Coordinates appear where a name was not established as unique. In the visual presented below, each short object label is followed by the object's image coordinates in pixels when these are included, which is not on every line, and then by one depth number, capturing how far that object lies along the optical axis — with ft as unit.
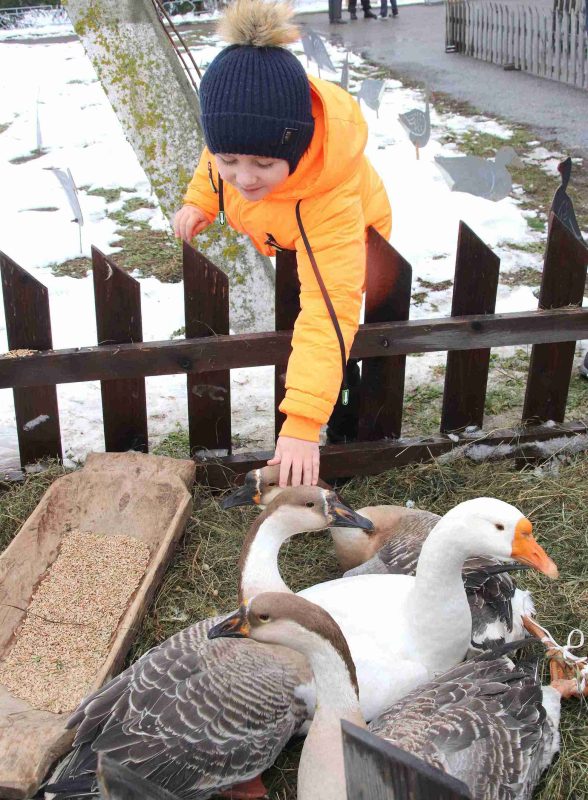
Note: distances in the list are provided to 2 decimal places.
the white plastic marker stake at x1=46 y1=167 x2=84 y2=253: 15.72
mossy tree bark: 15.11
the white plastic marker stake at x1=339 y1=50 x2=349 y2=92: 25.03
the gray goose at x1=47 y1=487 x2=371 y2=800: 7.58
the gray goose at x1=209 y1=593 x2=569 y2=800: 6.82
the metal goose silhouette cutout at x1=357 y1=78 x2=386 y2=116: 23.80
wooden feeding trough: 8.80
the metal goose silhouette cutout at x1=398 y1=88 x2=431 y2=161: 20.29
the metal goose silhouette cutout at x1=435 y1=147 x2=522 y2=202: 15.46
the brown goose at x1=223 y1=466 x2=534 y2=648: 9.32
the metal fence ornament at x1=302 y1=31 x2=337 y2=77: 24.31
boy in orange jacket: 8.77
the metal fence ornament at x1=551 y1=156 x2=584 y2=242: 12.38
